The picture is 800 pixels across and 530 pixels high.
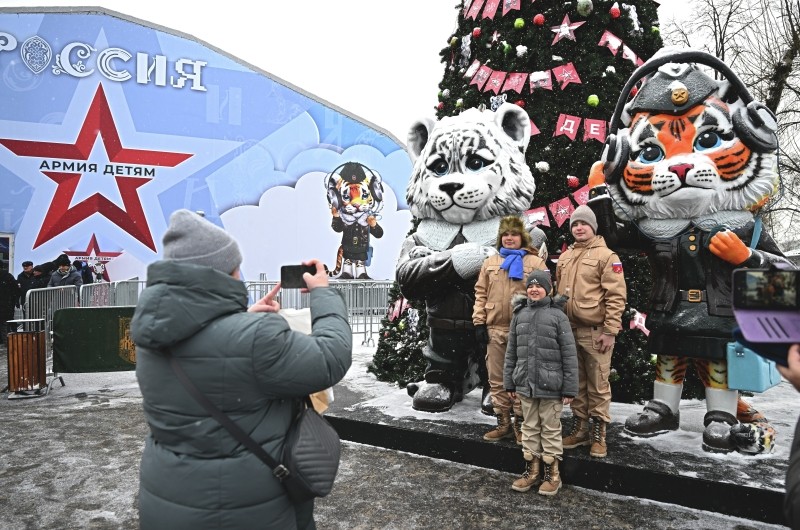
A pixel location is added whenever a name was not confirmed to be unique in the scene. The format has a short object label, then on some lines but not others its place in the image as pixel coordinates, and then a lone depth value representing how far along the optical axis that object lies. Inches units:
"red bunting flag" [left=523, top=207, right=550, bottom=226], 234.2
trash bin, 267.6
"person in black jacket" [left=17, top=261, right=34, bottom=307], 471.5
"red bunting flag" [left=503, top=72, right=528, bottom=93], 237.6
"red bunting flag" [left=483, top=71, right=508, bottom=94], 241.8
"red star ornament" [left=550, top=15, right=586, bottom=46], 231.8
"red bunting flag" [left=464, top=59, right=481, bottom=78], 250.1
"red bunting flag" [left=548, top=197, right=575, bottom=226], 232.7
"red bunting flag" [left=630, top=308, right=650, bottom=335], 223.5
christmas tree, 228.1
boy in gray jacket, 141.6
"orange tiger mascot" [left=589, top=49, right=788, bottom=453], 157.2
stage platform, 133.2
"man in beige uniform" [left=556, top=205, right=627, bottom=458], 153.5
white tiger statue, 186.5
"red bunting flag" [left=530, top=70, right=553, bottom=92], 234.1
